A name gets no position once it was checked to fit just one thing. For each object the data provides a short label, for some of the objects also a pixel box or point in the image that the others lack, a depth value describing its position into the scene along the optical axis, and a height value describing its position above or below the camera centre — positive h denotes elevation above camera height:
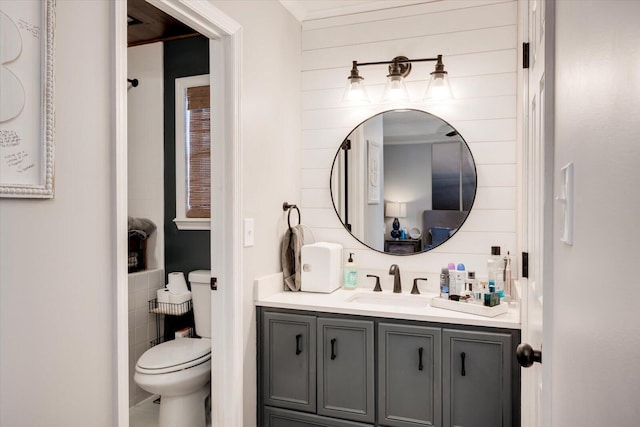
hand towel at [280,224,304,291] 2.67 -0.29
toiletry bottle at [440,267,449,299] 2.46 -0.40
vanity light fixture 2.53 +0.72
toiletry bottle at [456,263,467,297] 2.40 -0.38
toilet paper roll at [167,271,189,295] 3.00 -0.49
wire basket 2.97 -0.65
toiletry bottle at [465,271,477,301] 2.40 -0.40
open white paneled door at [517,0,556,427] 0.86 +0.01
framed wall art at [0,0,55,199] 1.11 +0.28
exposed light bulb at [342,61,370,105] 2.68 +0.71
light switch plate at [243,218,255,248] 2.26 -0.12
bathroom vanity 2.03 -0.74
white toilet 2.32 -0.86
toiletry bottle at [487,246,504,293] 2.41 -0.32
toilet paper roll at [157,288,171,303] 2.99 -0.56
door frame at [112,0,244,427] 2.15 -0.25
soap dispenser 2.77 -0.40
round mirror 2.64 +0.17
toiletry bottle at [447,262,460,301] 2.40 -0.40
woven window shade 3.05 +0.38
